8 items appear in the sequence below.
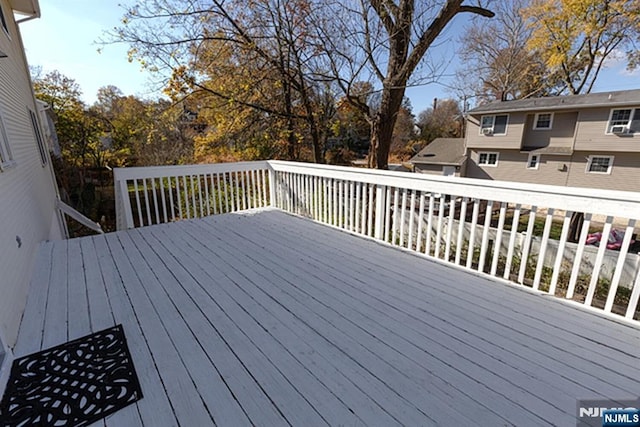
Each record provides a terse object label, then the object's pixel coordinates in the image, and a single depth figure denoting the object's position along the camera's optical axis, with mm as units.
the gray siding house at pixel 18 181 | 1969
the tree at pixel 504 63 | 12688
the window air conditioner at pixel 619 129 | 10625
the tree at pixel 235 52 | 5945
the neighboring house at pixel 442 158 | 15790
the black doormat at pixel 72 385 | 1279
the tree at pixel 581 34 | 10555
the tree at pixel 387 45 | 4879
